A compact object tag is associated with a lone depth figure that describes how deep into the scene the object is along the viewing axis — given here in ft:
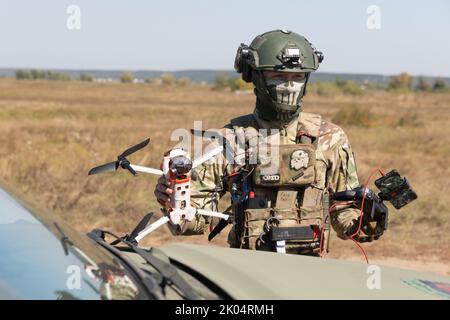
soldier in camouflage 24.27
